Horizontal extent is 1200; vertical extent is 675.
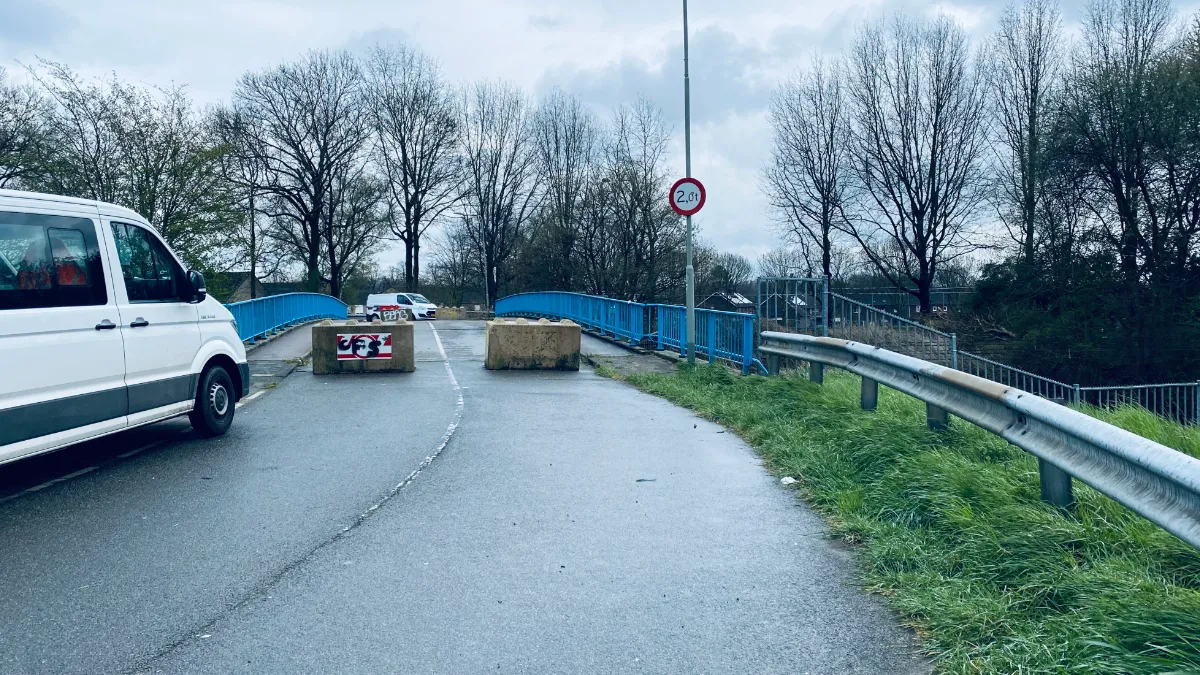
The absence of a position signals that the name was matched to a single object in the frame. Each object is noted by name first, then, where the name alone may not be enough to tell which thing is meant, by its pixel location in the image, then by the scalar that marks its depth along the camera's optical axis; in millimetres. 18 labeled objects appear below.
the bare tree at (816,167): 43969
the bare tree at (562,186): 44125
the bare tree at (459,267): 65438
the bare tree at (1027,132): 27984
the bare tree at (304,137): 46594
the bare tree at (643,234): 40344
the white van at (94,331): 6648
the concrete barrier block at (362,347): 15227
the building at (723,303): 34788
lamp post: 15852
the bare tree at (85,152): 21703
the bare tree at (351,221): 50438
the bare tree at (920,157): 38344
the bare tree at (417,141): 53281
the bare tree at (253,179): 41716
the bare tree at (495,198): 56625
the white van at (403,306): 39625
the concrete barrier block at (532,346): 16312
